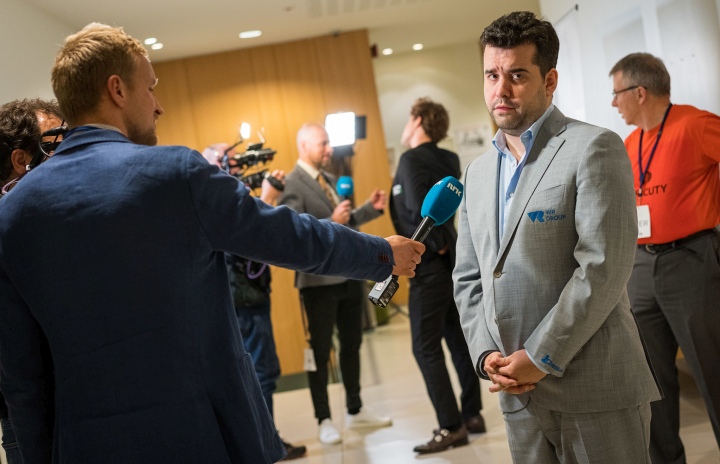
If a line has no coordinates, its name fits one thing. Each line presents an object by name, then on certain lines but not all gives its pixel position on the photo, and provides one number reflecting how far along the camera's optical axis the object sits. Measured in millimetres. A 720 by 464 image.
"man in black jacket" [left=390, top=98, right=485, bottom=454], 4098
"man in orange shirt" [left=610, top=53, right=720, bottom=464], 3129
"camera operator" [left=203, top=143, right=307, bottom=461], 4047
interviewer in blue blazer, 1502
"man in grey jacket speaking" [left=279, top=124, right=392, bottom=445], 4523
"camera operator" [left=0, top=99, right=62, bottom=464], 2283
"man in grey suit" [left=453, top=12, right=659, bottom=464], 1826
